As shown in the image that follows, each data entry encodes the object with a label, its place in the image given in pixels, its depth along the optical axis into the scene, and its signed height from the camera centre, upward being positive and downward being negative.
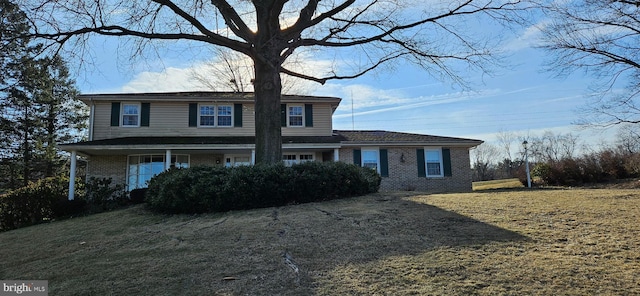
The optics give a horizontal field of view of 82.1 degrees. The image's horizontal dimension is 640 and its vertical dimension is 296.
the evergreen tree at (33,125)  22.62 +4.43
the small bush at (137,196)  13.25 -0.22
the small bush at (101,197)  13.13 -0.22
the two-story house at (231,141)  15.94 +1.98
